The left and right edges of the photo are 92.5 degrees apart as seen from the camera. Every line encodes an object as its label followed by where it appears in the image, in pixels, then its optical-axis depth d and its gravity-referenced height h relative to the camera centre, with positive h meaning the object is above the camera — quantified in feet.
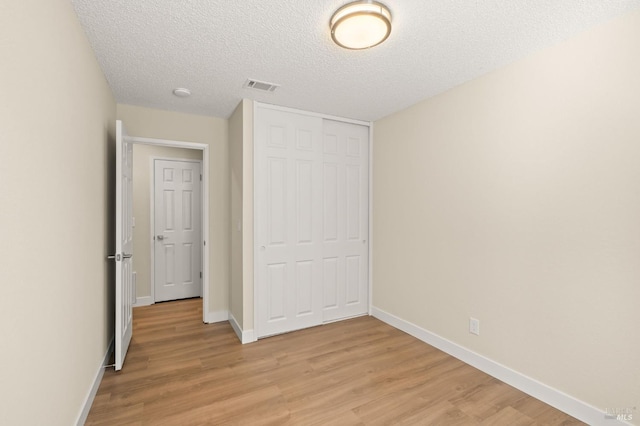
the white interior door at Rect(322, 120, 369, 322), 12.05 -0.25
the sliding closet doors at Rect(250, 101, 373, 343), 10.44 +1.29
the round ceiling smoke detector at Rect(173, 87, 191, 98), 9.31 +3.73
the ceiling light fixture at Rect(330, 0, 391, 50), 5.52 +3.56
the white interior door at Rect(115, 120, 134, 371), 8.16 -1.01
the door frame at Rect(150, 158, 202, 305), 14.33 -0.46
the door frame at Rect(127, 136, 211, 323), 12.02 -0.55
